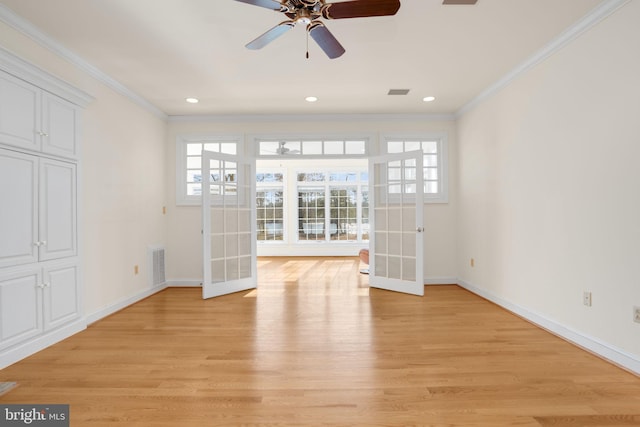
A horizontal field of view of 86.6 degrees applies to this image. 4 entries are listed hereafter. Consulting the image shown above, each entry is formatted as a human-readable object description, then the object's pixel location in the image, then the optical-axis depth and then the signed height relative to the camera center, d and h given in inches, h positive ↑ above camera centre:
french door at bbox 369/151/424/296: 189.0 -3.3
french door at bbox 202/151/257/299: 183.9 -3.5
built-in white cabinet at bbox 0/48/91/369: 102.1 +3.6
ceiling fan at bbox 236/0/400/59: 83.7 +53.0
